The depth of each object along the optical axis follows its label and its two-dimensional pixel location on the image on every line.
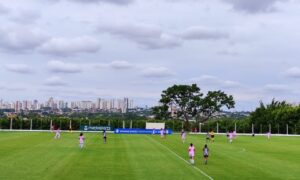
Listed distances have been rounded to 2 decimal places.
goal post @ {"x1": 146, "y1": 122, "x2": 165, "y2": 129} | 114.51
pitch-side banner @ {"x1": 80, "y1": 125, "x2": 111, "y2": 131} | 113.62
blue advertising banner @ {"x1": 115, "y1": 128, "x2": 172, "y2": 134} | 107.19
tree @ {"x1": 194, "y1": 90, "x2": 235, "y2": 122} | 132.75
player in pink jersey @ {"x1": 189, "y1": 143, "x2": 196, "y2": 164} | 35.97
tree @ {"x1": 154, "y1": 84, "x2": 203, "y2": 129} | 134.25
